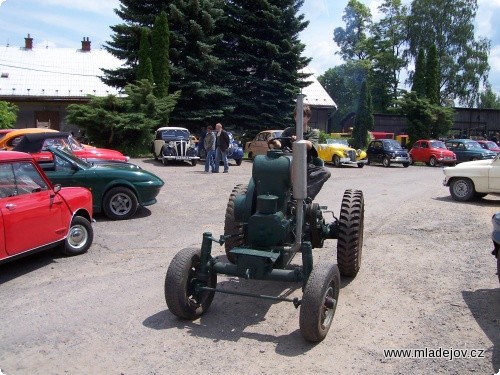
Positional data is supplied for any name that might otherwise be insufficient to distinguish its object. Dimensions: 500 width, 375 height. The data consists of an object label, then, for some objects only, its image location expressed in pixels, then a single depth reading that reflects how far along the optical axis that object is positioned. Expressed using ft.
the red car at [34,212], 20.47
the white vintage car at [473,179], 43.45
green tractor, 15.20
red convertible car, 38.39
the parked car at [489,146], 106.62
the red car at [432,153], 96.12
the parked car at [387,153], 92.12
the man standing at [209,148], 63.98
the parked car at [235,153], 77.46
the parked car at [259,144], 84.28
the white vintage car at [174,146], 71.46
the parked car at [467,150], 95.21
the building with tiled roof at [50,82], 116.67
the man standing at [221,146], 63.57
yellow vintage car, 84.07
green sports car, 33.17
